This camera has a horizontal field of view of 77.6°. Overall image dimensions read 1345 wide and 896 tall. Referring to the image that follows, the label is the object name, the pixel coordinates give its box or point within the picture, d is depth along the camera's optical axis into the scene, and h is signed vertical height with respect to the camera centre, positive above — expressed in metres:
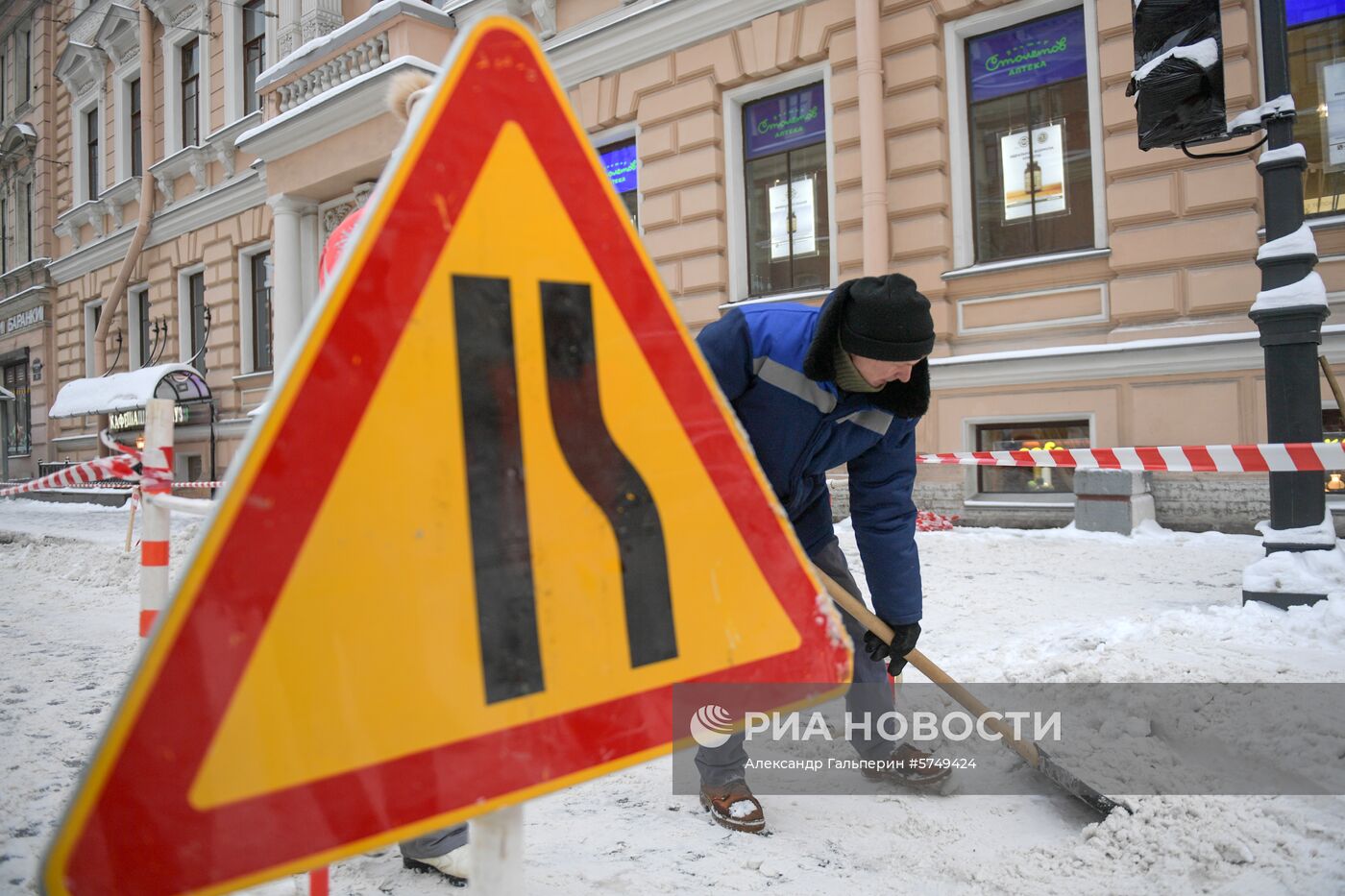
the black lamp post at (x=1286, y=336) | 4.14 +0.61
